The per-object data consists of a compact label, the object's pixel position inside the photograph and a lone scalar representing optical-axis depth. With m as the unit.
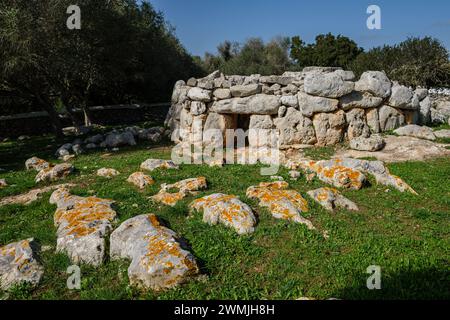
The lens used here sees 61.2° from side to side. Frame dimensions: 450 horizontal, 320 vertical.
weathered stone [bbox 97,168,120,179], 10.31
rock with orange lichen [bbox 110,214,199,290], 4.84
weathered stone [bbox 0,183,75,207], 8.65
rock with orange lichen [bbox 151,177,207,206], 7.69
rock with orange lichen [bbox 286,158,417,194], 8.44
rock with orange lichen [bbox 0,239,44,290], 5.19
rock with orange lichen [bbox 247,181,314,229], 6.59
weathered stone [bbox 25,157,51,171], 11.90
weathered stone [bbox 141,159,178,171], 10.78
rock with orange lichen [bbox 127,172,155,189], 9.06
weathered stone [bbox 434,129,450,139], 13.27
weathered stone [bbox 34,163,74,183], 10.25
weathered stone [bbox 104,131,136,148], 16.00
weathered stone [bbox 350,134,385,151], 12.24
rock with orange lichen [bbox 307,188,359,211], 7.19
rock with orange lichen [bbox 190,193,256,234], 6.25
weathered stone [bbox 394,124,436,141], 13.16
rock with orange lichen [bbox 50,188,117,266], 5.66
